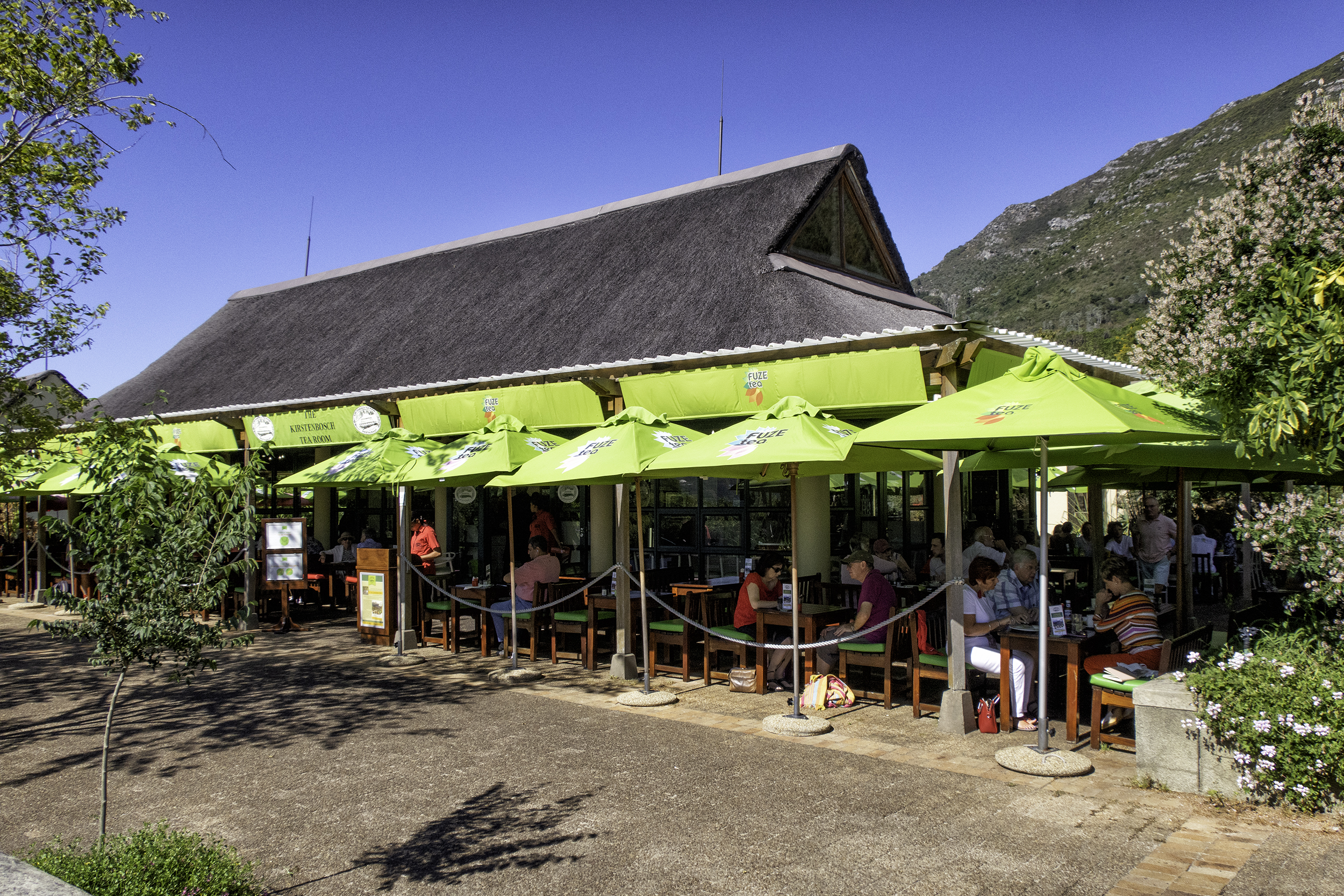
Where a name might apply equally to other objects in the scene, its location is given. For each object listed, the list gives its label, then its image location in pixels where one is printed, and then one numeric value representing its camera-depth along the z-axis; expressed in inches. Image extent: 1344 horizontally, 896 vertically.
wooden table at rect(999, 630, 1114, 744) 243.6
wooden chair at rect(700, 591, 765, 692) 323.6
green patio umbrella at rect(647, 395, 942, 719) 251.9
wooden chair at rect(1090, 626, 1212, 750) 227.9
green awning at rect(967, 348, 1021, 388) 279.9
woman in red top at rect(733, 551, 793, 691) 318.0
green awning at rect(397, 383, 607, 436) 387.9
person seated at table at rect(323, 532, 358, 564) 598.9
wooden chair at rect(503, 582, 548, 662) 379.2
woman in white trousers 260.7
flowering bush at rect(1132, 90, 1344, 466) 176.2
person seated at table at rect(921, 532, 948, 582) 375.6
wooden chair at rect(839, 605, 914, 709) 281.0
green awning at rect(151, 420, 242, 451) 525.0
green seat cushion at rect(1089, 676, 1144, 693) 229.1
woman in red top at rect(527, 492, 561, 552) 496.7
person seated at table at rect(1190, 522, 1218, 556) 598.5
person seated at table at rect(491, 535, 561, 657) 383.9
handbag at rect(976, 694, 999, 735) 259.6
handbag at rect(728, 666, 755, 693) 320.5
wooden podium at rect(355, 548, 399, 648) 426.0
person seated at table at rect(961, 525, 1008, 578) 391.2
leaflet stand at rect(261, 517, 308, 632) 480.7
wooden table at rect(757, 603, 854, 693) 303.1
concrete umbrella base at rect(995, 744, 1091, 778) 218.5
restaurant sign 454.3
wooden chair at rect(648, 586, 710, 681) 339.6
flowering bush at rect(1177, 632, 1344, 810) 179.5
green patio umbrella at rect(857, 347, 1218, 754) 206.1
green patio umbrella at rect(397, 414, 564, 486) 349.1
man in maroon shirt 288.5
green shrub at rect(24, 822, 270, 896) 138.8
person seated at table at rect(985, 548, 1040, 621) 276.1
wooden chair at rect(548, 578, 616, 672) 367.6
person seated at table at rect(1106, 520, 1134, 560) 559.8
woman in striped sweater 244.1
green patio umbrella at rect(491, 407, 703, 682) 299.0
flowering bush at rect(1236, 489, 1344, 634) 190.2
